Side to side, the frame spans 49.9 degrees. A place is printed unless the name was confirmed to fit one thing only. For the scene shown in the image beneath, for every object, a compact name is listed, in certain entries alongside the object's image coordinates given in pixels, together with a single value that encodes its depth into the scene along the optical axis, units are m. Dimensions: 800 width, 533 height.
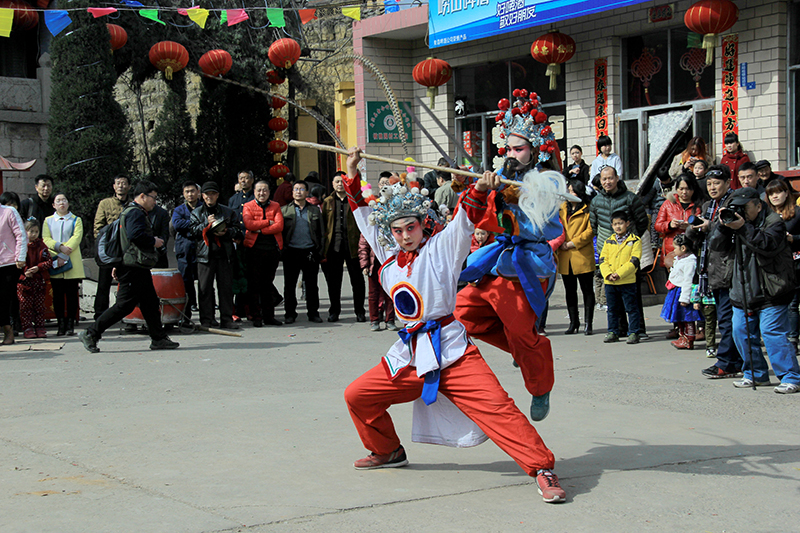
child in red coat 10.13
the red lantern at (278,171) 20.66
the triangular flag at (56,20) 14.86
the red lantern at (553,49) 14.02
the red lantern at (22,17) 15.59
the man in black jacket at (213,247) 10.39
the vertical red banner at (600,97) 14.16
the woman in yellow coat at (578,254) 9.70
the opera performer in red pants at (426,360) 4.39
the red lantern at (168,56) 17.48
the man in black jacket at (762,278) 6.49
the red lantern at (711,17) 11.55
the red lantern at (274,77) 19.19
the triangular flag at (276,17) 14.68
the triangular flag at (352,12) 16.08
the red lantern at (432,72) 16.02
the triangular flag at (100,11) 14.49
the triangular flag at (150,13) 15.00
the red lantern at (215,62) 17.55
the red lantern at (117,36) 16.88
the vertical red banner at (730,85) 12.36
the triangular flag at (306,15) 15.12
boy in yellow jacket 9.01
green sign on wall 16.59
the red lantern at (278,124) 20.66
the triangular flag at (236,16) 14.91
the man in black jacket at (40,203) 10.80
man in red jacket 10.95
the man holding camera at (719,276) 7.02
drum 10.26
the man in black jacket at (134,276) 8.86
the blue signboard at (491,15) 13.04
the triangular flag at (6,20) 13.05
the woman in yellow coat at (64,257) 10.27
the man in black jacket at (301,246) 11.30
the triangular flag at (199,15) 14.07
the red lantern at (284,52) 17.14
